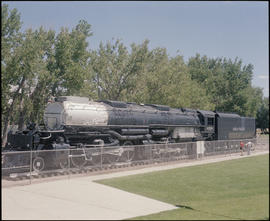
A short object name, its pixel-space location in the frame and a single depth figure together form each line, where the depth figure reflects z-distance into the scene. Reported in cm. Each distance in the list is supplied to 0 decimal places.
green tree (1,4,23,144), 2225
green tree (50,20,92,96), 2708
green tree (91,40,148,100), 3581
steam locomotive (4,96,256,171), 1673
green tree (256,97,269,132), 5327
